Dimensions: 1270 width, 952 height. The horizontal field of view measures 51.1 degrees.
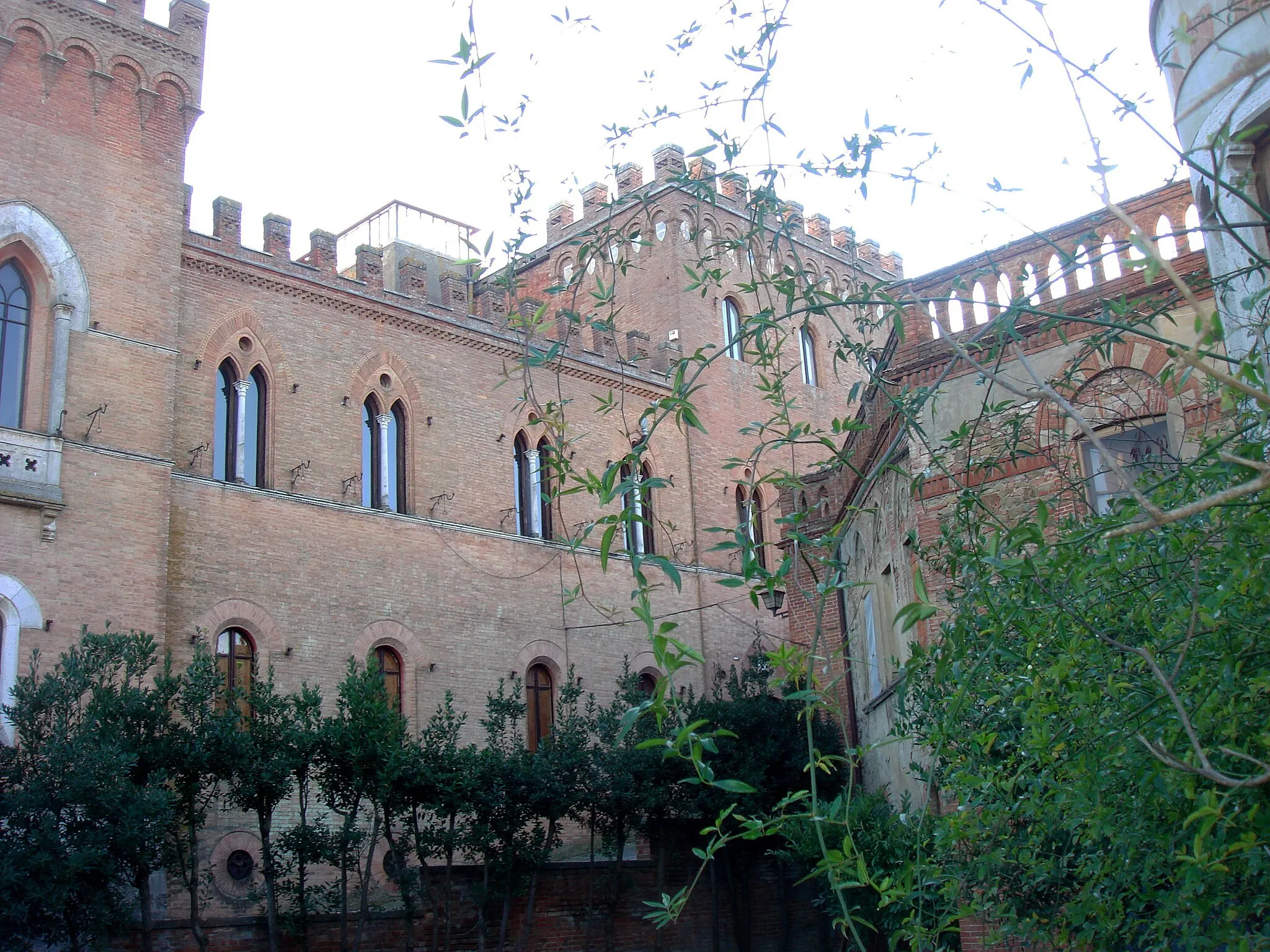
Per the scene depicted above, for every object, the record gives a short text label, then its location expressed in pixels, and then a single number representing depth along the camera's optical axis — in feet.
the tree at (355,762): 46.34
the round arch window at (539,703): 70.95
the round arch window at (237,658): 59.06
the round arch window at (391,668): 64.90
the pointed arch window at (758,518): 76.48
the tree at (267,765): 44.09
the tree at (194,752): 42.78
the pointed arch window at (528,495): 73.46
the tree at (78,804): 37.04
